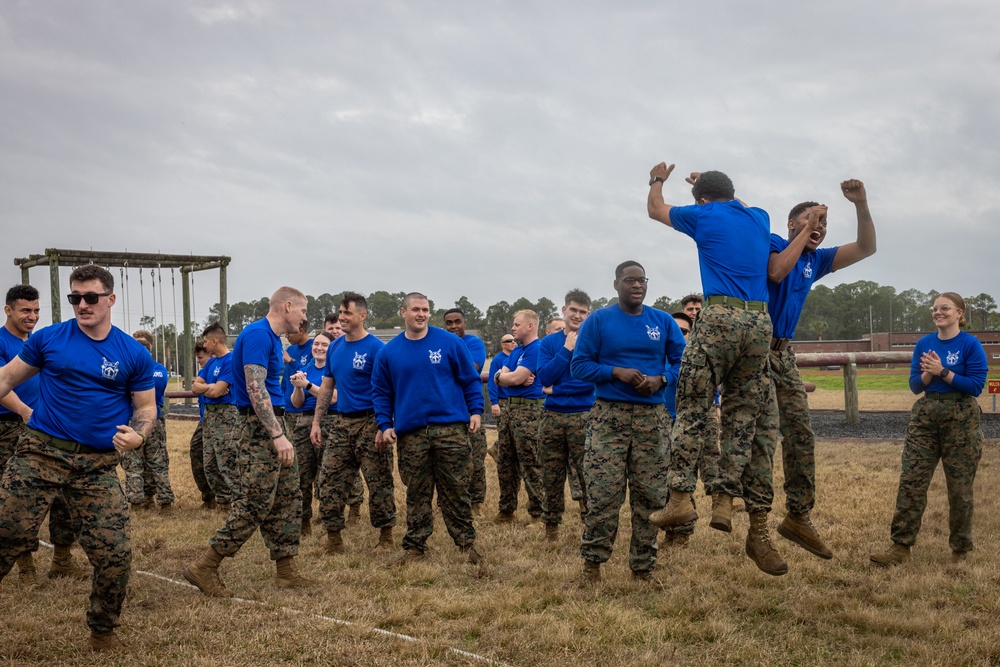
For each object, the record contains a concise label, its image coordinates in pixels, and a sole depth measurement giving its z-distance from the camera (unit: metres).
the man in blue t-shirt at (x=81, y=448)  5.12
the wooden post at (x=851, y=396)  17.36
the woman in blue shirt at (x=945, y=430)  7.12
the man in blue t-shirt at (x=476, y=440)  10.39
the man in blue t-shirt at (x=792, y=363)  5.93
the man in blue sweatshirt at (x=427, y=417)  7.52
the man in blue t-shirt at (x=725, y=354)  5.45
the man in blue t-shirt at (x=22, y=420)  7.03
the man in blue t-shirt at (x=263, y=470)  6.56
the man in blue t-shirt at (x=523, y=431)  9.17
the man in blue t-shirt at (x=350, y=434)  8.16
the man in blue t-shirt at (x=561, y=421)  8.38
